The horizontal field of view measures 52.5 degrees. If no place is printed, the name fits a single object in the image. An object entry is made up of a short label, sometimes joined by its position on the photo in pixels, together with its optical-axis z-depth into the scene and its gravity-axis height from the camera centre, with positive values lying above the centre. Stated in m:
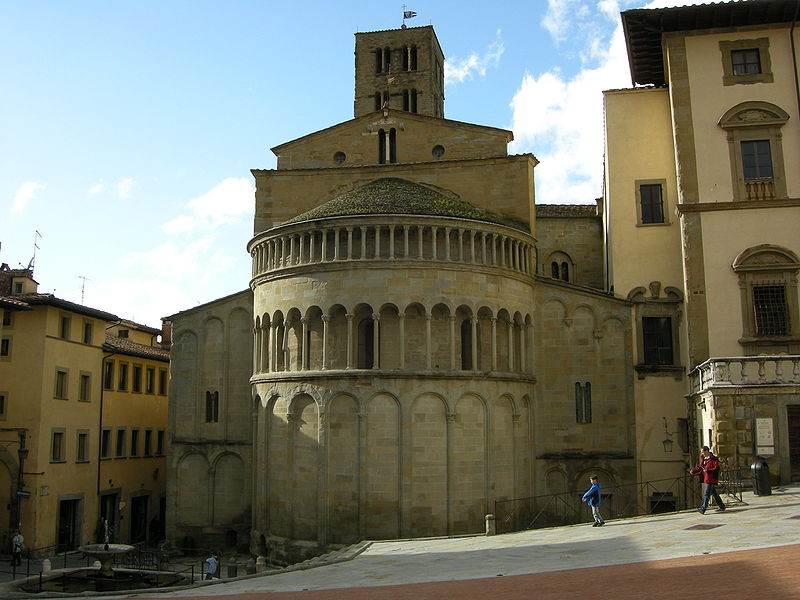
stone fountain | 27.30 -3.46
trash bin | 21.47 -0.98
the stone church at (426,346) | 28.92 +3.79
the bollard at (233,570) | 27.45 -4.14
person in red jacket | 20.56 -0.93
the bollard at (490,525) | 24.69 -2.46
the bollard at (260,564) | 28.83 -4.13
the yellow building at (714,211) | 28.73 +8.43
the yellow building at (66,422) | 34.59 +1.23
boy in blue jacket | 22.48 -1.54
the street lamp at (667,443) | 31.45 -0.06
